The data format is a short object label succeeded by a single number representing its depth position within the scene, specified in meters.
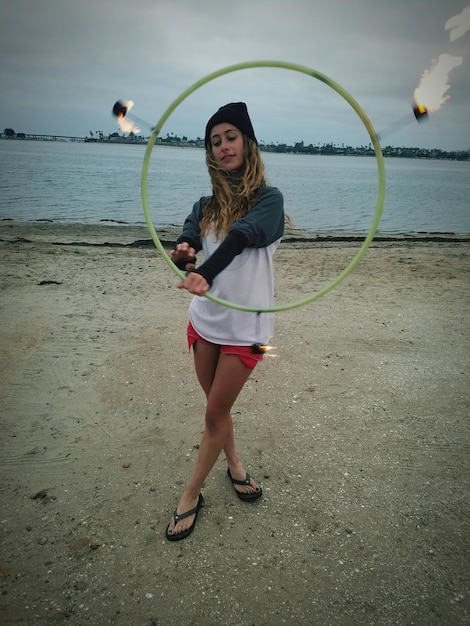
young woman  2.32
